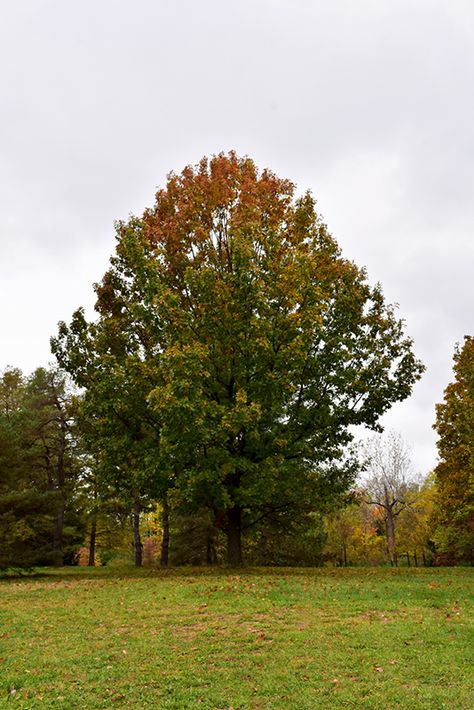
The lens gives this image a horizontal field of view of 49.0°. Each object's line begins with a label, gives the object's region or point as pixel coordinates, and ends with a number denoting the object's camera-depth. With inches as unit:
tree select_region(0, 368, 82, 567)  814.5
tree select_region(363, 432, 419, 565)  1635.1
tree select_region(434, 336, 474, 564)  1011.3
